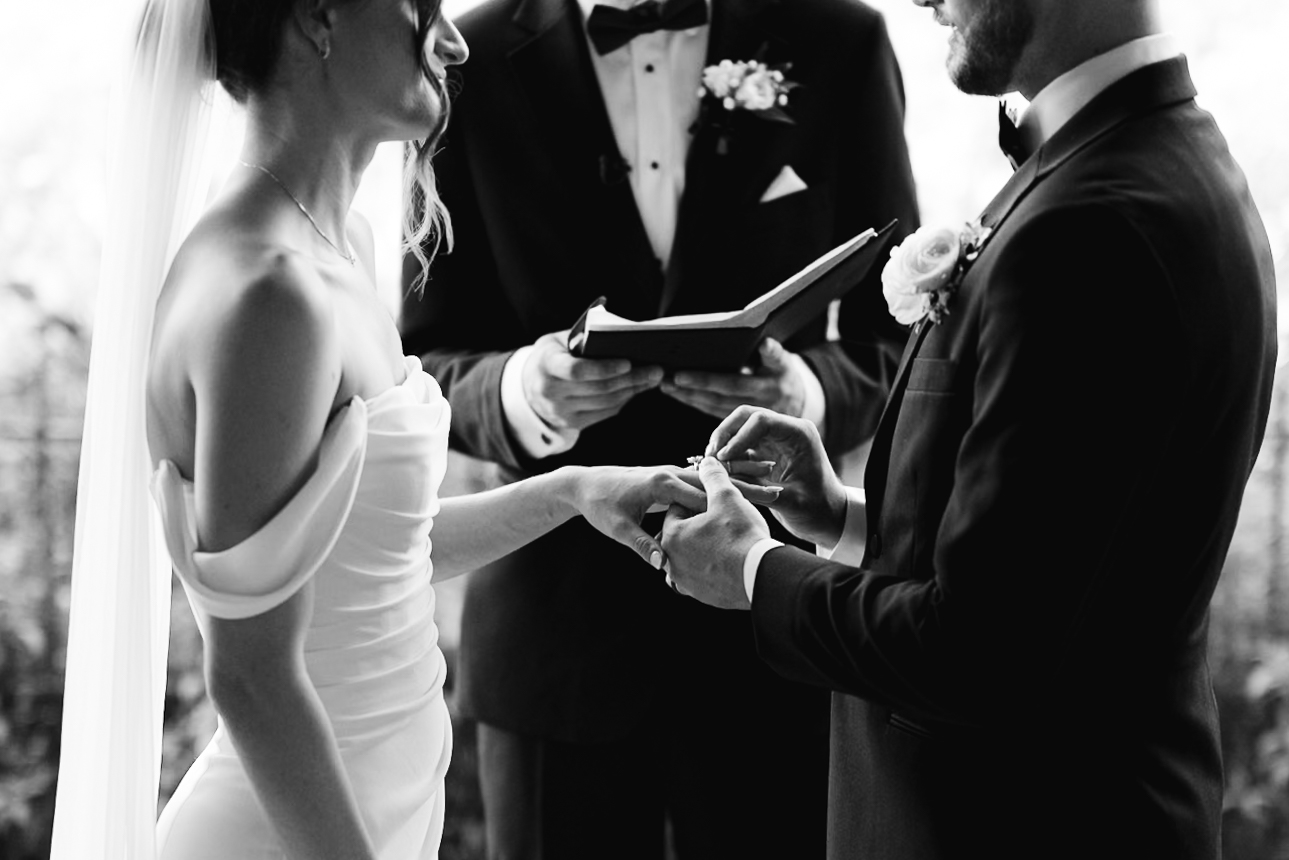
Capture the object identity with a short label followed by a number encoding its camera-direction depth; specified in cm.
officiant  227
